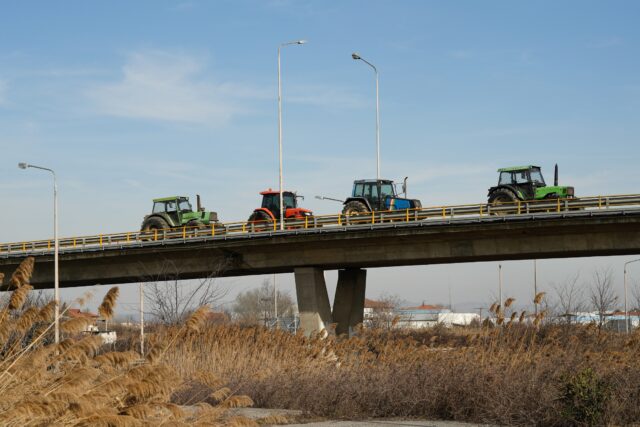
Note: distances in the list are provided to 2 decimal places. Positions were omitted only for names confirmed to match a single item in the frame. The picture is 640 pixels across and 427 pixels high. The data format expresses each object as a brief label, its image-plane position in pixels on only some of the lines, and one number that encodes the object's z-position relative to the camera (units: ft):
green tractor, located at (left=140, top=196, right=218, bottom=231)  148.87
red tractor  140.56
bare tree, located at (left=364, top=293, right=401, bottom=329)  260.95
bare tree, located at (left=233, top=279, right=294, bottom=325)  384.88
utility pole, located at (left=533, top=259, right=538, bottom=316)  200.93
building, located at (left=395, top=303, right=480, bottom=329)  401.04
